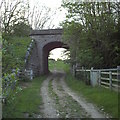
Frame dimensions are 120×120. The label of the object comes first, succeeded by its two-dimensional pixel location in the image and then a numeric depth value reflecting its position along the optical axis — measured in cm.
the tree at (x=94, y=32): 1484
